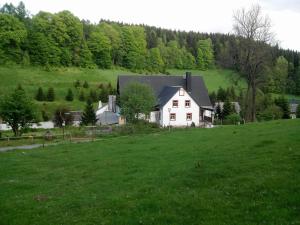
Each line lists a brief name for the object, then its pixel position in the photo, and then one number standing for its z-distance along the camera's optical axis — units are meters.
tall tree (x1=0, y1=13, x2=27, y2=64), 96.00
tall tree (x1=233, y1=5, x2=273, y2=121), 39.06
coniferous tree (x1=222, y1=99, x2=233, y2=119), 63.47
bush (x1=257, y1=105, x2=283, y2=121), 54.03
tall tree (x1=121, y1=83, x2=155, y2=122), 40.88
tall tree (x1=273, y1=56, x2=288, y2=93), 97.70
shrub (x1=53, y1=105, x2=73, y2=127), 61.59
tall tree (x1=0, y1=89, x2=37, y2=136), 39.56
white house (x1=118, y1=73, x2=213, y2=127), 50.78
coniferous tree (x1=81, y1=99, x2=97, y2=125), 58.38
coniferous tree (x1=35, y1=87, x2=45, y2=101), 73.56
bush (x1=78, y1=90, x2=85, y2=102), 78.10
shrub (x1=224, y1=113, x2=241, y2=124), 48.39
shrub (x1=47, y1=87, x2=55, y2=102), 73.88
